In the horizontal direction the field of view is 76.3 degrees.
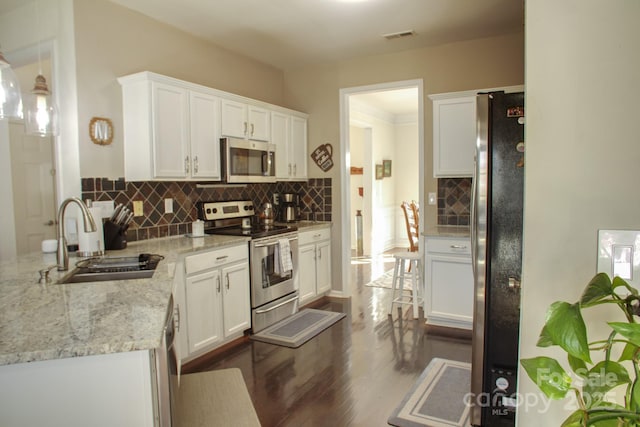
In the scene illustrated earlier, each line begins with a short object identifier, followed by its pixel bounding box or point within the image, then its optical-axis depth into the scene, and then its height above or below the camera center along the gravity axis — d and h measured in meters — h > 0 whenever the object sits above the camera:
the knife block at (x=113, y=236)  2.90 -0.30
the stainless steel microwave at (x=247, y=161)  3.75 +0.32
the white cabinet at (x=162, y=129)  3.09 +0.52
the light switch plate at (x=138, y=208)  3.30 -0.11
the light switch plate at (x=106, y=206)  3.00 -0.09
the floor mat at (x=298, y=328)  3.54 -1.28
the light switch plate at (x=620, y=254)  0.95 -0.15
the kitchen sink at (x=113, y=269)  2.06 -0.42
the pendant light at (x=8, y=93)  1.76 +0.45
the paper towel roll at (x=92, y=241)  2.64 -0.30
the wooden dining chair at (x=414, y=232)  6.15 -0.62
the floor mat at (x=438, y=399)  2.35 -1.32
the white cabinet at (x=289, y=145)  4.54 +0.56
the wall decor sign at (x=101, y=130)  3.00 +0.48
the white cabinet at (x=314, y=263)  4.40 -0.80
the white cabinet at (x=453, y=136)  3.92 +0.53
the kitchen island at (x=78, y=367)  1.14 -0.50
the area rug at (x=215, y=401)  2.33 -1.30
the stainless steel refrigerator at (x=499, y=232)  2.12 -0.22
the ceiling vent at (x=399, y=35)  3.88 +1.52
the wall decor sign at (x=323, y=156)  4.95 +0.44
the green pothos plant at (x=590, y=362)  0.68 -0.32
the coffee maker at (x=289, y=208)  4.89 -0.19
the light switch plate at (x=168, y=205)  3.57 -0.10
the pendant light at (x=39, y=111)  2.18 +0.46
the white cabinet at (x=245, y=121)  3.78 +0.71
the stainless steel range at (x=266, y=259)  3.68 -0.62
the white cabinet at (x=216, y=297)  3.05 -0.84
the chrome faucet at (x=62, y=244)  2.11 -0.26
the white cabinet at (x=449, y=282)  3.71 -0.85
